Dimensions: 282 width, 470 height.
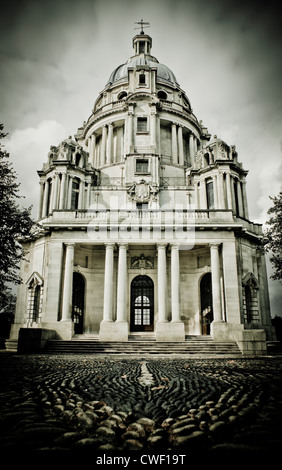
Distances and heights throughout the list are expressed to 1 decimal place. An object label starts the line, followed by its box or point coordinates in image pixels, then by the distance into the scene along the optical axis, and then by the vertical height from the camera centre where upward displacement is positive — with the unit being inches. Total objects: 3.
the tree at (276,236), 842.8 +230.2
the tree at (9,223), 682.8 +215.9
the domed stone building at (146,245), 858.8 +225.7
